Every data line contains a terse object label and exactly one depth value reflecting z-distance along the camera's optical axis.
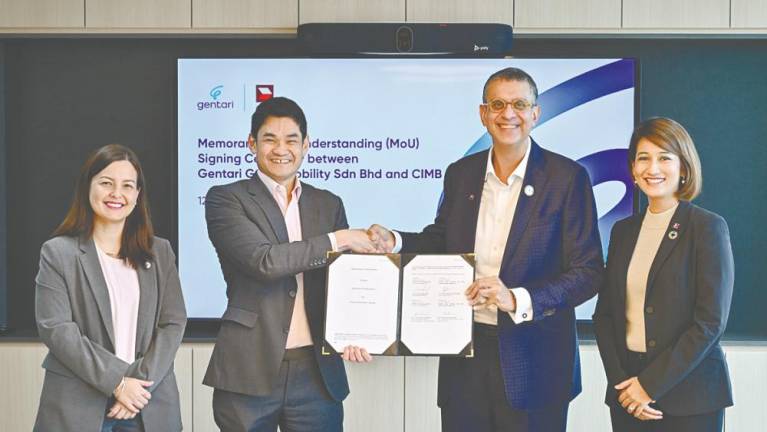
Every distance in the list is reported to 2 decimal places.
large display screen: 4.72
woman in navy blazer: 2.71
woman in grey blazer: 2.72
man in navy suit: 2.81
